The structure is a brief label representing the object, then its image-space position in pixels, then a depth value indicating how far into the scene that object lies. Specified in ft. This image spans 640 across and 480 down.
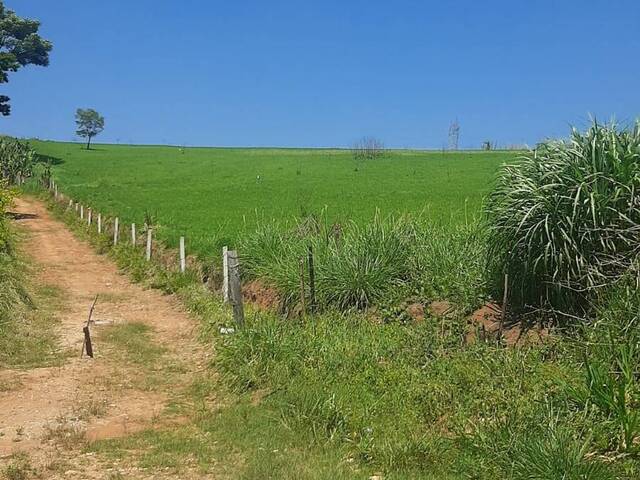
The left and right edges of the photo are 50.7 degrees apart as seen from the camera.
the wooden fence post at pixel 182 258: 55.36
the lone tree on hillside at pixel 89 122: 357.82
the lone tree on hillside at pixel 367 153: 221.31
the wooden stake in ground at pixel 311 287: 35.84
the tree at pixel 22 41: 170.21
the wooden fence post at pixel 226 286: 42.70
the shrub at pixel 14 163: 166.81
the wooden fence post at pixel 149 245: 63.57
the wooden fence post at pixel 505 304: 27.85
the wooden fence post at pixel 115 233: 76.07
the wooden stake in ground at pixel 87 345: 33.96
